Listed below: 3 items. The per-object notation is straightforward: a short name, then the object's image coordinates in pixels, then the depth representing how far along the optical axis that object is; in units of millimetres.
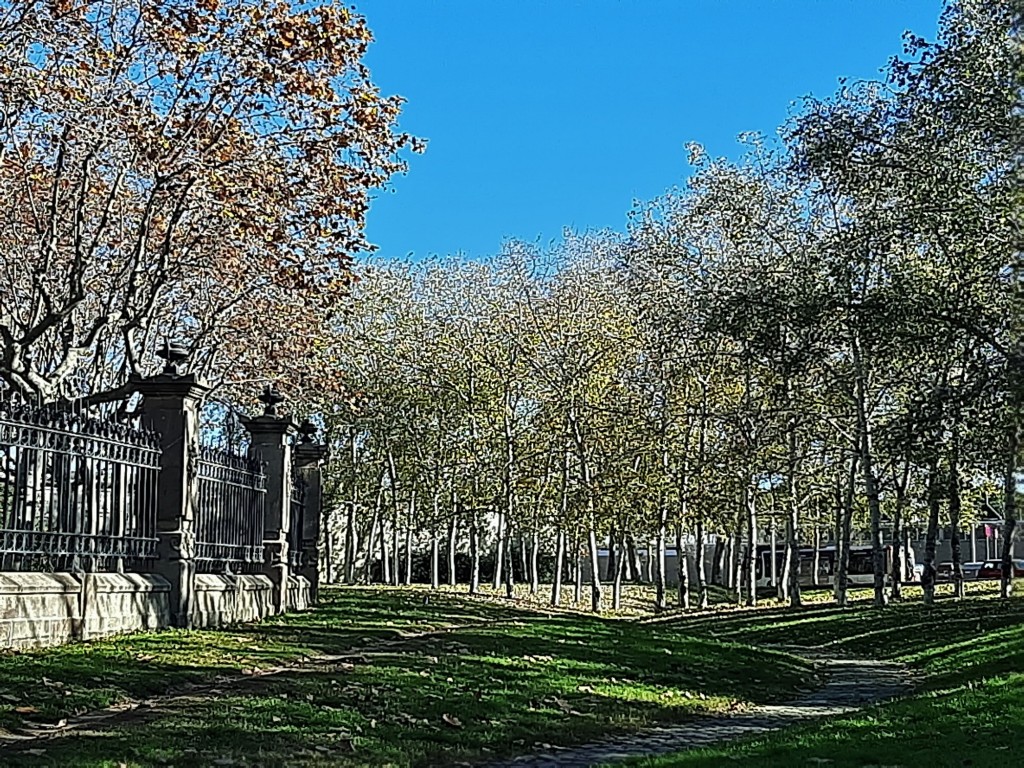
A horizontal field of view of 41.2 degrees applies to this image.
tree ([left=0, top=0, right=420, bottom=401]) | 17312
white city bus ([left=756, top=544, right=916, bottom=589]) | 66938
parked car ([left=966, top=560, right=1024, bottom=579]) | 61562
